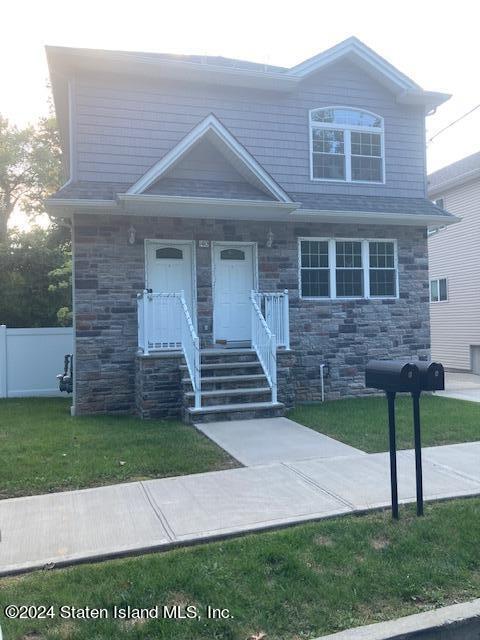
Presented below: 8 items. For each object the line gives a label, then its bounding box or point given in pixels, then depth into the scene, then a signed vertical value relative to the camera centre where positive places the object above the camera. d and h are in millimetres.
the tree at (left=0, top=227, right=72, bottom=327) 20266 +1622
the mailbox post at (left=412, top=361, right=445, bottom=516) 4387 -511
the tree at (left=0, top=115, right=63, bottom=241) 32406 +9700
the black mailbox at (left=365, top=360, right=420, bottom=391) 4320 -424
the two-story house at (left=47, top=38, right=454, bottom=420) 9703 +2066
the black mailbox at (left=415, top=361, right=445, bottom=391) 4383 -429
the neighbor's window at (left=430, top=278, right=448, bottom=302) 19469 +1218
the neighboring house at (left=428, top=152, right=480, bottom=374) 17719 +1778
